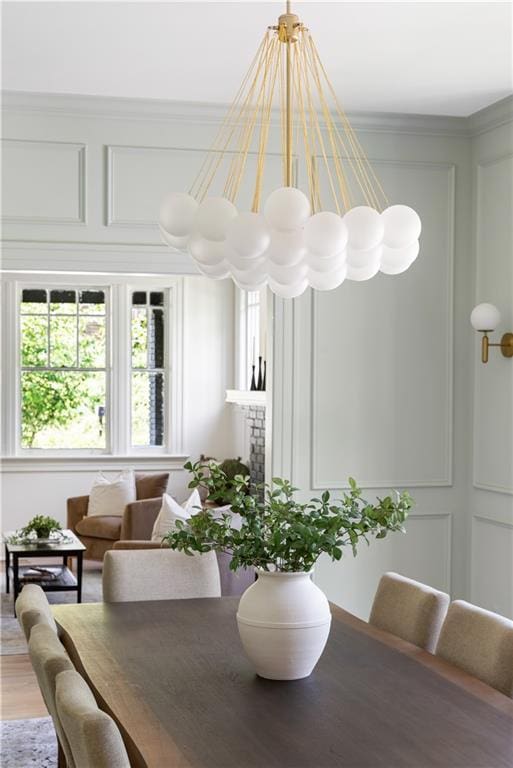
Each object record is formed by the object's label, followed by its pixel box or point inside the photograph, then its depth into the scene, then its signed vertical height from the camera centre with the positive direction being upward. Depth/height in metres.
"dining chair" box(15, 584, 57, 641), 2.85 -0.71
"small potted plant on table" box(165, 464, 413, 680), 2.58 -0.48
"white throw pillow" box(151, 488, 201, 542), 6.02 -0.86
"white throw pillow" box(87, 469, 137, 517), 8.53 -1.06
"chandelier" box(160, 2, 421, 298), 2.83 +0.39
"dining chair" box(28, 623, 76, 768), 2.30 -0.69
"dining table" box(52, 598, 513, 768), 2.09 -0.79
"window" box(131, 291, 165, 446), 9.73 +0.04
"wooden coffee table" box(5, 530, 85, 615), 6.80 -1.28
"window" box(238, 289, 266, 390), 8.91 +0.35
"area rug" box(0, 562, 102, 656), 5.97 -1.63
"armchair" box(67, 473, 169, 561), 7.61 -1.19
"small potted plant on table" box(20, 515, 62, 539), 7.31 -1.13
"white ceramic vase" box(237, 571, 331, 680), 2.59 -0.65
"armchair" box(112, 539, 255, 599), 5.47 -1.11
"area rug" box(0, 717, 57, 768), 4.05 -1.57
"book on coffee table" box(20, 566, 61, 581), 6.98 -1.42
